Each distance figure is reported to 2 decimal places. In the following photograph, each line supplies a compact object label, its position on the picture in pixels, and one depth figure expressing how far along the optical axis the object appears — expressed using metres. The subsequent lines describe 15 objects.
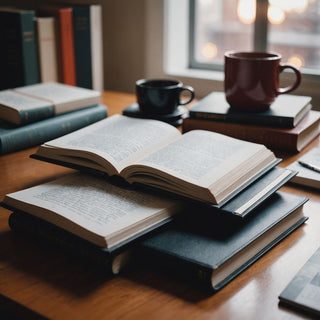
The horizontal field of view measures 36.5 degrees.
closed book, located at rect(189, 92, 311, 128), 1.04
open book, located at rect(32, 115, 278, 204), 0.69
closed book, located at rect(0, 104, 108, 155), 1.04
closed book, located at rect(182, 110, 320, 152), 1.02
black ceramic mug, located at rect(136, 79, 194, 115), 1.16
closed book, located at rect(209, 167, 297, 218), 0.66
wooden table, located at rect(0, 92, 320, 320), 0.54
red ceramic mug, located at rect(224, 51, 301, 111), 1.05
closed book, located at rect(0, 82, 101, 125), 1.06
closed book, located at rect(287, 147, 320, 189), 0.86
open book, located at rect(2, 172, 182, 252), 0.61
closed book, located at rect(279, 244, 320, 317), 0.54
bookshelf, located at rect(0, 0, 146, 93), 1.60
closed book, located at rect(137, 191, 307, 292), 0.59
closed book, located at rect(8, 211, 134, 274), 0.61
